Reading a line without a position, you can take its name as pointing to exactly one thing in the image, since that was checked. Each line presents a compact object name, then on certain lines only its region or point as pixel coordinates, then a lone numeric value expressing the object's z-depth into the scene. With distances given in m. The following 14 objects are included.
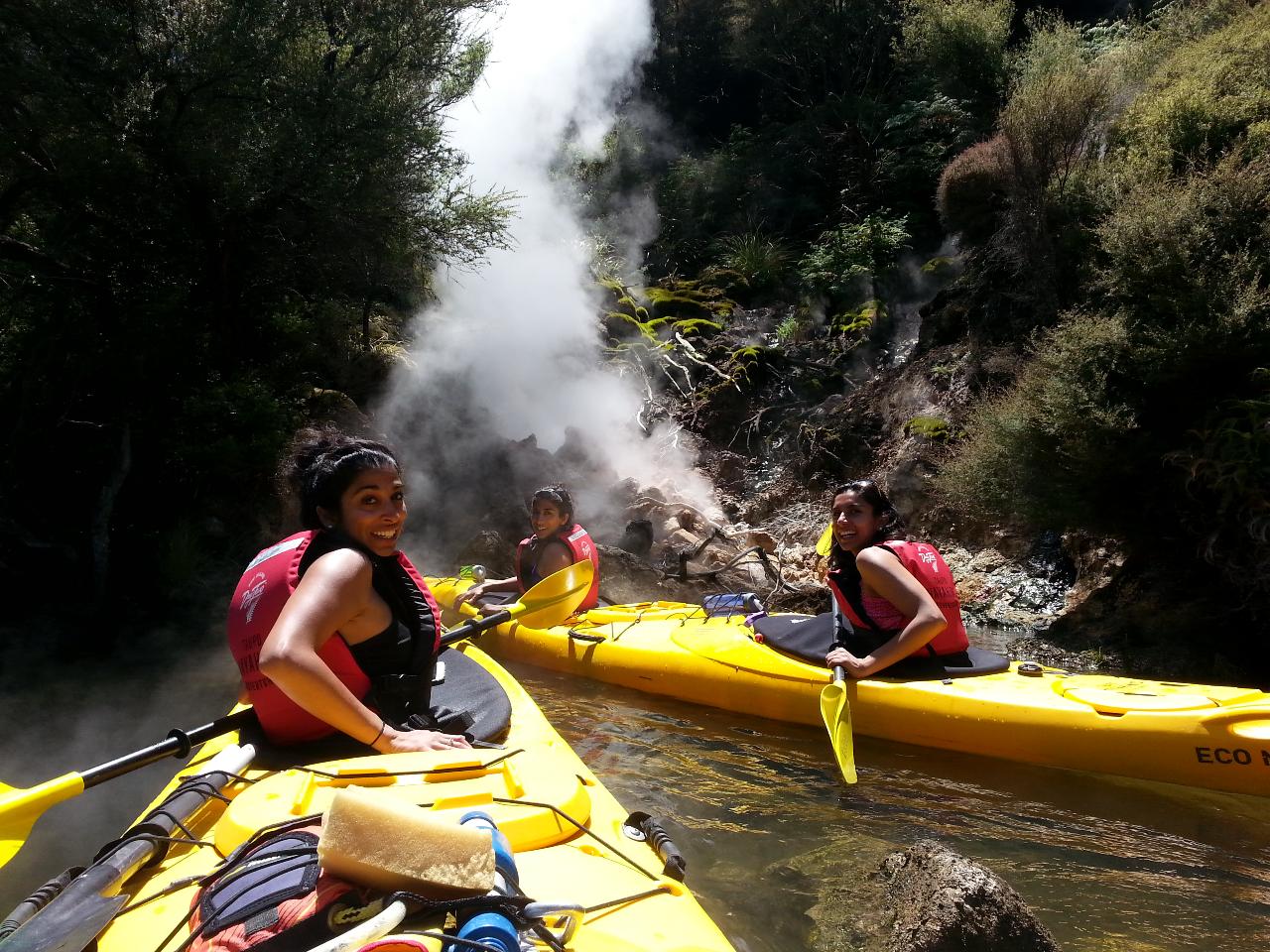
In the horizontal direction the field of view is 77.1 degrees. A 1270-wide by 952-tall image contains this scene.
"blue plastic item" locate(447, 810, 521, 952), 1.21
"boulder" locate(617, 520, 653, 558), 8.95
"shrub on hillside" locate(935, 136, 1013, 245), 11.02
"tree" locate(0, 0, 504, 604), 7.09
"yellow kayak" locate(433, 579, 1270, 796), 3.38
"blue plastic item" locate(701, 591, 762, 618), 5.46
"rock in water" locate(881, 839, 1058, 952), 2.05
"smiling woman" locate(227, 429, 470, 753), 2.04
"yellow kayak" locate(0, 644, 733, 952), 1.45
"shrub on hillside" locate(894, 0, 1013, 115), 14.31
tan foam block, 1.24
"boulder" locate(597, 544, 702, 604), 8.26
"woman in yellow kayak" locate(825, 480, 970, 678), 3.78
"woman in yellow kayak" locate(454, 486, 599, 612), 5.82
